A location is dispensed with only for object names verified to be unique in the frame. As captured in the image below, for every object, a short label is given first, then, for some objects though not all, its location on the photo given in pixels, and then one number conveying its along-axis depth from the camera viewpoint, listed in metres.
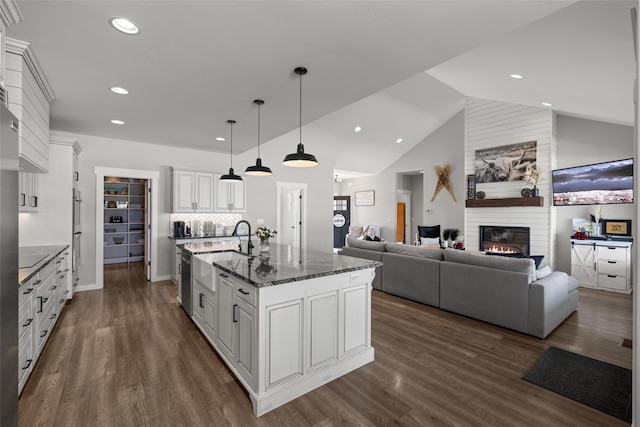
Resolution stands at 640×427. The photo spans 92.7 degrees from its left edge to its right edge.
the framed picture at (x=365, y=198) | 11.27
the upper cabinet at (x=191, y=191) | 5.95
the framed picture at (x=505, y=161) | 6.96
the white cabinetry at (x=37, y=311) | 2.31
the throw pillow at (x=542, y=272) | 3.54
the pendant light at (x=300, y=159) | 3.14
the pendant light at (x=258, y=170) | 3.79
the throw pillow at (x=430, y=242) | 6.87
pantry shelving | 7.89
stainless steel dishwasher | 3.80
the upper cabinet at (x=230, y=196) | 6.51
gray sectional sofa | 3.35
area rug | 2.22
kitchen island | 2.15
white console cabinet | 5.27
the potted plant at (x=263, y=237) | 3.14
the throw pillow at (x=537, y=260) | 3.90
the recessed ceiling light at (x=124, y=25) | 2.12
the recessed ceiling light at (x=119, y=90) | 3.32
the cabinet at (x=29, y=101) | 2.44
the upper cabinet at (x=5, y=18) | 1.80
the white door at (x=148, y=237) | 6.08
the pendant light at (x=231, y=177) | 4.63
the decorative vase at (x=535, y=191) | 6.69
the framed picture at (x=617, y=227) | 5.57
